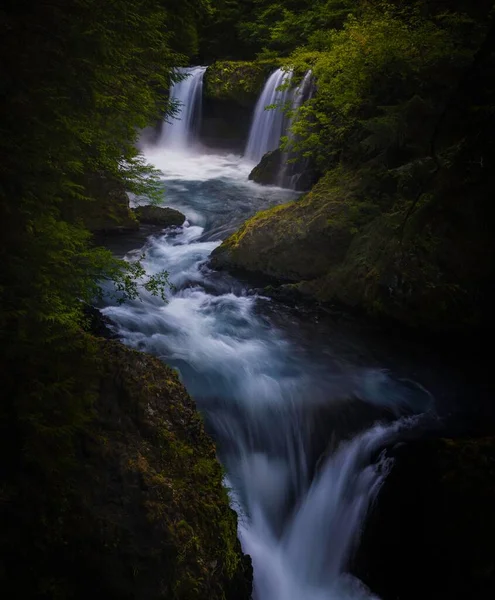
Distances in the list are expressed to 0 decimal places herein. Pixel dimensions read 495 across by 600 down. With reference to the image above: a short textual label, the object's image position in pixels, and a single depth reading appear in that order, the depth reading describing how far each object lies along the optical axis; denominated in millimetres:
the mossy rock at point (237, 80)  17359
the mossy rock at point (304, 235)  7723
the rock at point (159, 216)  11016
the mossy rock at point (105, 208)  8703
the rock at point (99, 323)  6137
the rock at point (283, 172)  12875
